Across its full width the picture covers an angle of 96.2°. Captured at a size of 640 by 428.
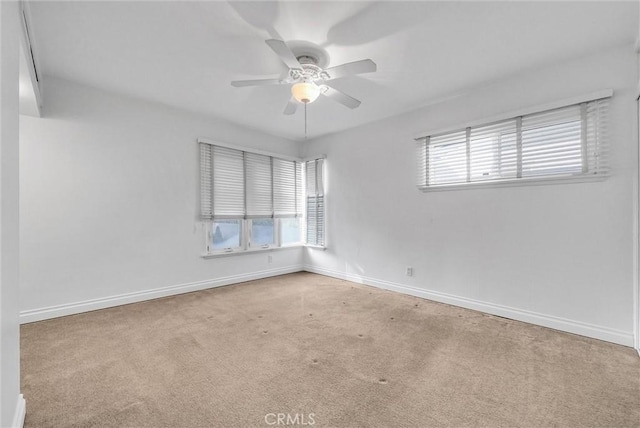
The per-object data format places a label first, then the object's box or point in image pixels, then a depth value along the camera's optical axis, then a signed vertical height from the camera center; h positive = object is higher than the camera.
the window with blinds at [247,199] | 4.34 +0.21
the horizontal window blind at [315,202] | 5.29 +0.17
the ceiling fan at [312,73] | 2.23 +1.16
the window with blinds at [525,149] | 2.63 +0.65
